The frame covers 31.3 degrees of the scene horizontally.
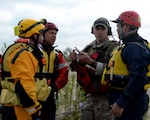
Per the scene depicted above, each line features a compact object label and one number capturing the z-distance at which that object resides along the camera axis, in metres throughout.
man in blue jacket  3.07
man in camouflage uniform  4.01
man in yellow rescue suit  3.18
